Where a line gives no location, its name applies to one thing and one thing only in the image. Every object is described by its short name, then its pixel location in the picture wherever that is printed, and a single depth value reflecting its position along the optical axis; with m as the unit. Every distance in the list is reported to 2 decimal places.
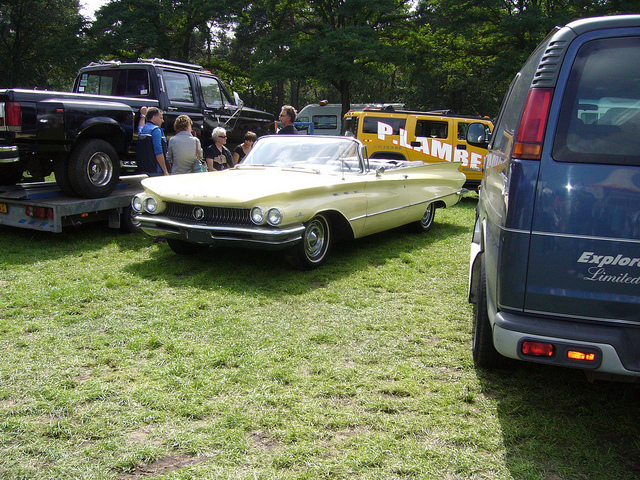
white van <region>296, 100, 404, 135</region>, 27.61
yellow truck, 12.91
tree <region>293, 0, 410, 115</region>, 24.19
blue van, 2.40
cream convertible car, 5.29
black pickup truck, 6.25
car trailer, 6.52
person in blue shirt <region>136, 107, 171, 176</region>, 7.52
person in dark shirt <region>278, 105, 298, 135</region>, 8.48
